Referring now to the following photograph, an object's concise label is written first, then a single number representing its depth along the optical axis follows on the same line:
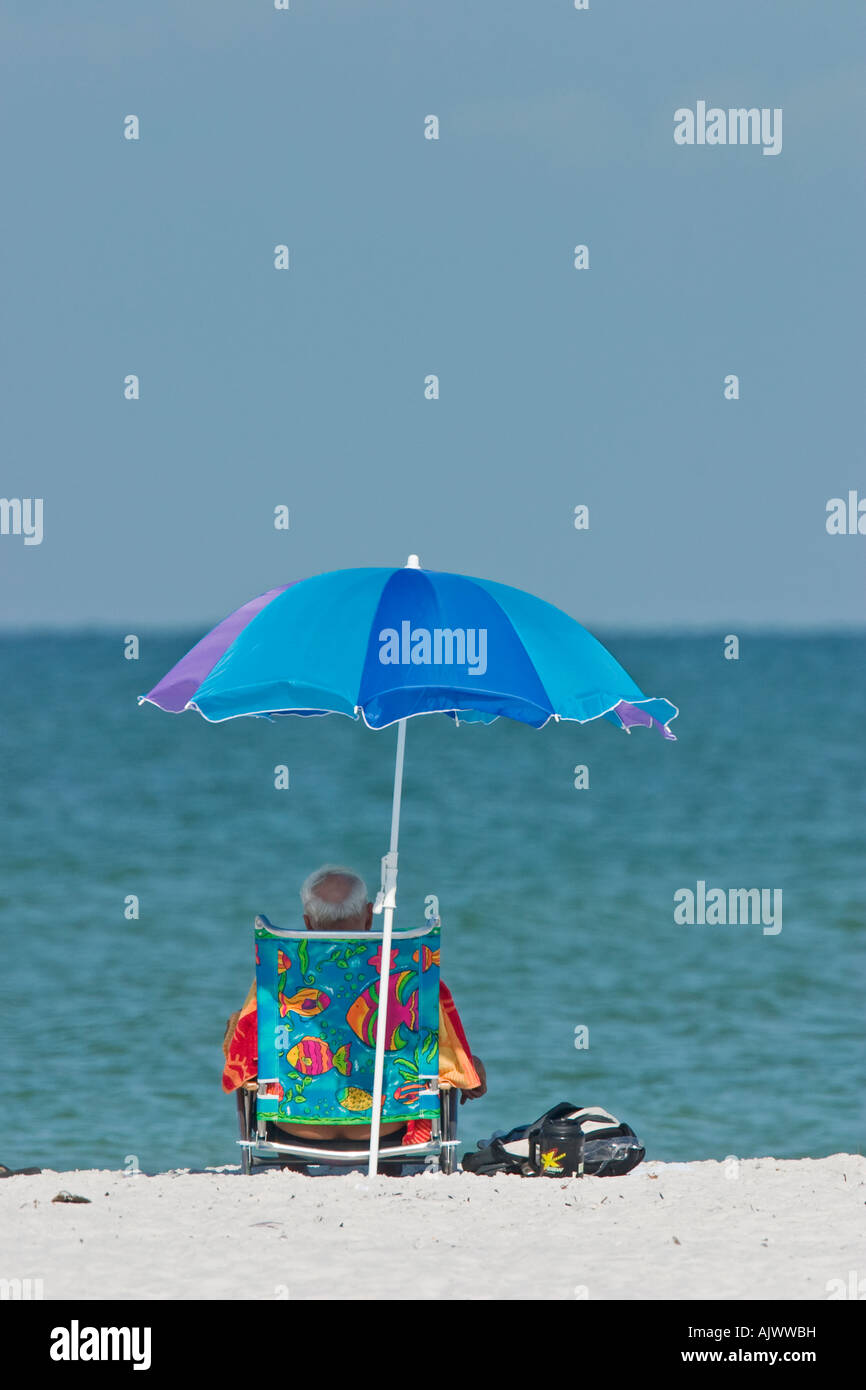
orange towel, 12.05
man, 12.02
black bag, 12.71
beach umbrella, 10.88
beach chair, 11.72
